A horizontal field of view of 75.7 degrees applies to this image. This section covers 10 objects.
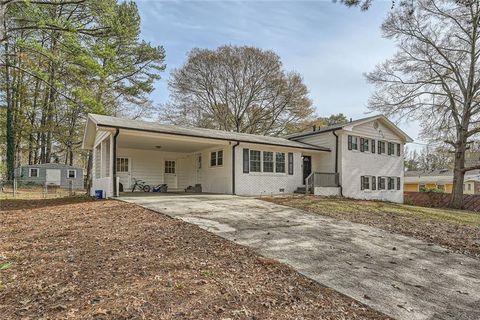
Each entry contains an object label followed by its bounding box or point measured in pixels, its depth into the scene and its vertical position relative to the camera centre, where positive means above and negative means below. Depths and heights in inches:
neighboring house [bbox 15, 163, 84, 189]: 1100.5 -24.7
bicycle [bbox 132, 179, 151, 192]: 686.5 -40.1
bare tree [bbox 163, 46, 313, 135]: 1184.8 +303.1
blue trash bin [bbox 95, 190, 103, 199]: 519.7 -44.6
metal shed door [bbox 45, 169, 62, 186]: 1117.4 -35.2
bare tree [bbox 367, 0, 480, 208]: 785.6 +247.0
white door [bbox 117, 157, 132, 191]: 681.0 -9.1
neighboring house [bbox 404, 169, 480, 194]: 1429.6 -48.7
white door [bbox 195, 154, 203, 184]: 709.9 +1.2
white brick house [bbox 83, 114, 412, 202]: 565.3 +22.2
